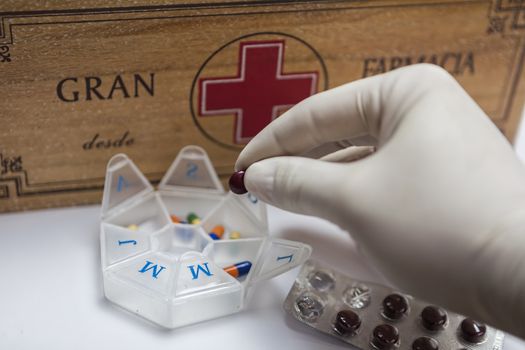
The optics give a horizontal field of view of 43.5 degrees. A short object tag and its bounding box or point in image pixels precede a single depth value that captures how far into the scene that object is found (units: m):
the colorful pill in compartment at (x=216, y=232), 0.77
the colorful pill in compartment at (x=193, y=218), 0.79
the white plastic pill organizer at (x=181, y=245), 0.67
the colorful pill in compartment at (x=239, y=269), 0.71
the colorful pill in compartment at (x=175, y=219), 0.78
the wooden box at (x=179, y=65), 0.71
